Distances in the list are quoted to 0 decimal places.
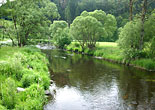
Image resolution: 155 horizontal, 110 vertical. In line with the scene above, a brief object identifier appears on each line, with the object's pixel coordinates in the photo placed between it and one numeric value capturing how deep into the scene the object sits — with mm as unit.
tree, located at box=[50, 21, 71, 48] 69500
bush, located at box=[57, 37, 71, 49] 69312
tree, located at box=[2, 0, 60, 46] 30000
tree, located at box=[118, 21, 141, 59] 35156
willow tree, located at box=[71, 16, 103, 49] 53906
